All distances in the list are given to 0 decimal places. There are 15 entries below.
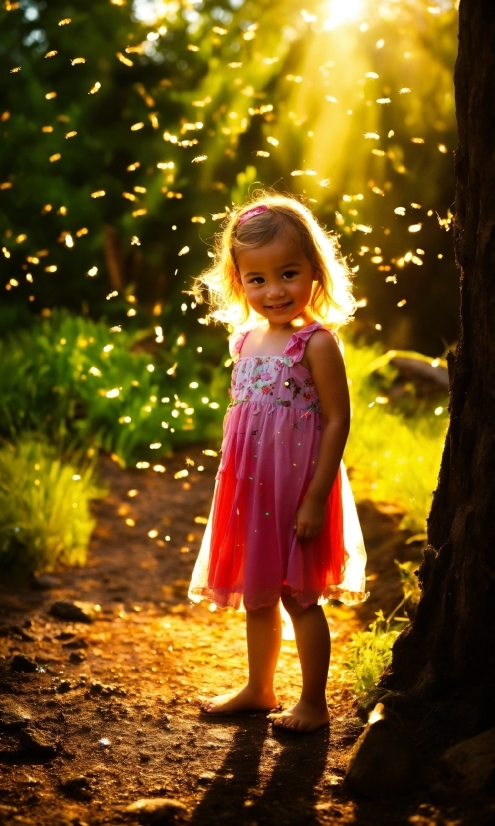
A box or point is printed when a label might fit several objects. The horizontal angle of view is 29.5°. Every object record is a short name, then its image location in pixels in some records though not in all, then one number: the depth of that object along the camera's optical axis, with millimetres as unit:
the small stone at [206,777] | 2250
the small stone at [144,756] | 2404
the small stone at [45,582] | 3936
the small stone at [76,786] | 2174
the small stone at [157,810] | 2014
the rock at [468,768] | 1952
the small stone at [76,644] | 3382
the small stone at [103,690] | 2910
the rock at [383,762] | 2084
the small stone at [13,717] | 2535
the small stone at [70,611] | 3674
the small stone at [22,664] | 3076
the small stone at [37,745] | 2395
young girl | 2594
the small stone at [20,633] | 3403
